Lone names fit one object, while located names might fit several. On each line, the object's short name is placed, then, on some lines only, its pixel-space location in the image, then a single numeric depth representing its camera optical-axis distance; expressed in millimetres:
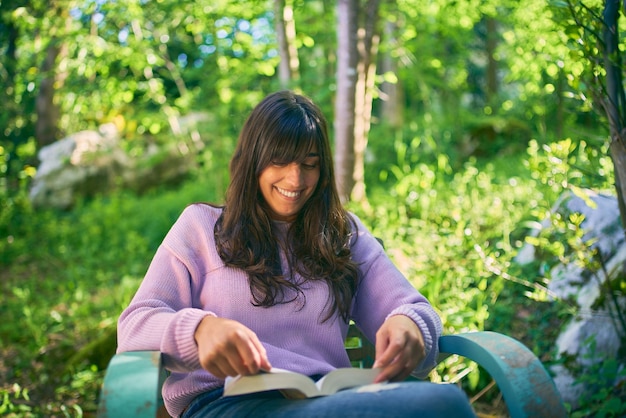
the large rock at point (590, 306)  2643
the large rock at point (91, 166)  8039
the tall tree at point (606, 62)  2080
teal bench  1350
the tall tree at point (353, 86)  4367
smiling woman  1680
